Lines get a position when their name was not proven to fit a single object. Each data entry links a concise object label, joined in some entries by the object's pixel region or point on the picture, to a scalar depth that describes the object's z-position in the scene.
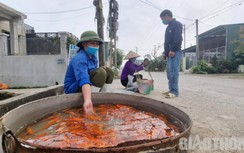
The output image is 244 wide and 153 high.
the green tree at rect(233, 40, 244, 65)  13.66
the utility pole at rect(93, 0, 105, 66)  5.62
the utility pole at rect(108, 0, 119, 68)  9.41
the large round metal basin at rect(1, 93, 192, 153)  0.68
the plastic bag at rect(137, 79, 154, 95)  3.48
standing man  3.15
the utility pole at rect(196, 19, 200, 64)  17.74
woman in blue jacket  1.53
